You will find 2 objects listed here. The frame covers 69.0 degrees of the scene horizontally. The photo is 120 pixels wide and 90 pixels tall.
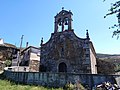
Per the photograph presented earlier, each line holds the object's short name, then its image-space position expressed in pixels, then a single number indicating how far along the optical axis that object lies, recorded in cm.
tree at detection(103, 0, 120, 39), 380
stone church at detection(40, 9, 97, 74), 1113
